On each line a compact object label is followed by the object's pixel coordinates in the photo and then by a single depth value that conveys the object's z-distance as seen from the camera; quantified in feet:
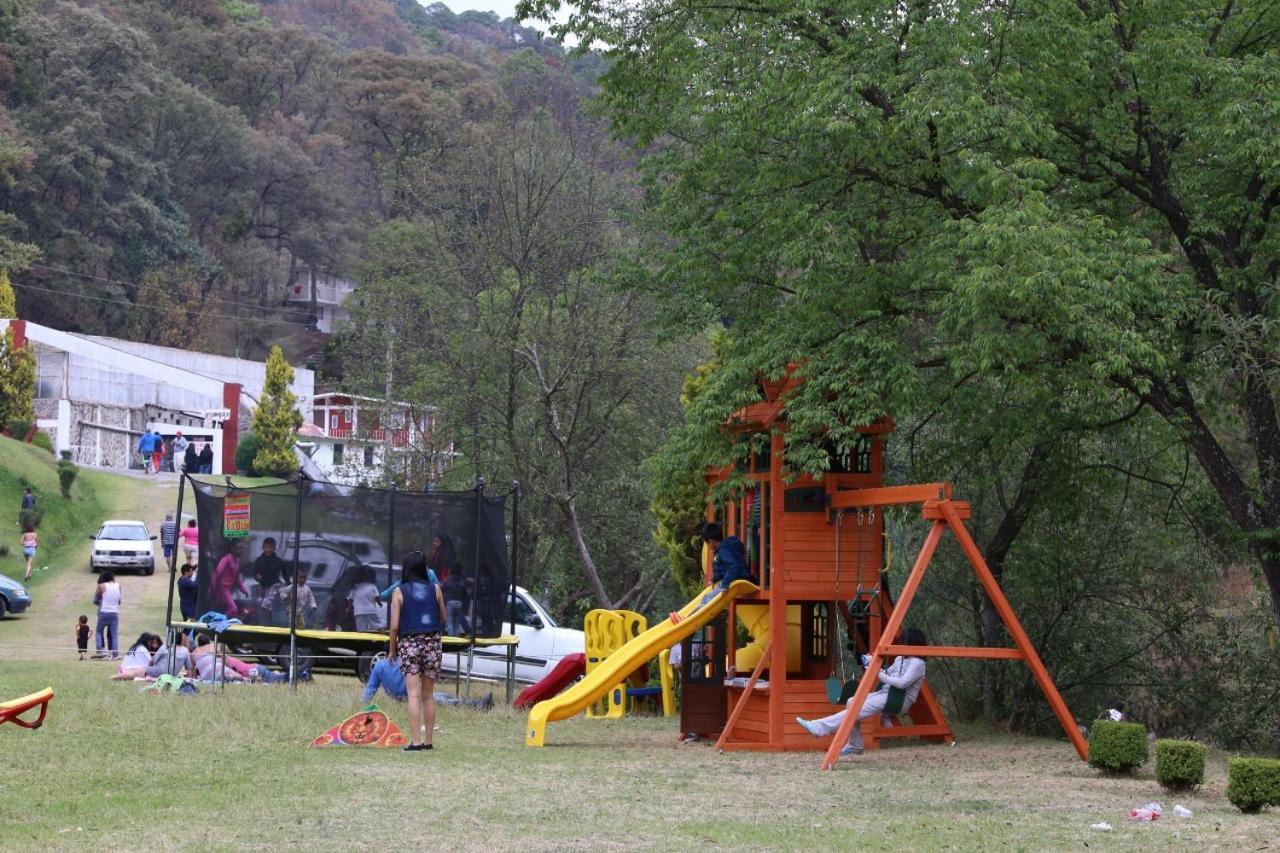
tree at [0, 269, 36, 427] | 184.03
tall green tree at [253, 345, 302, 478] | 193.26
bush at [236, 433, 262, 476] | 195.72
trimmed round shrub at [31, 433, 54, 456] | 181.57
